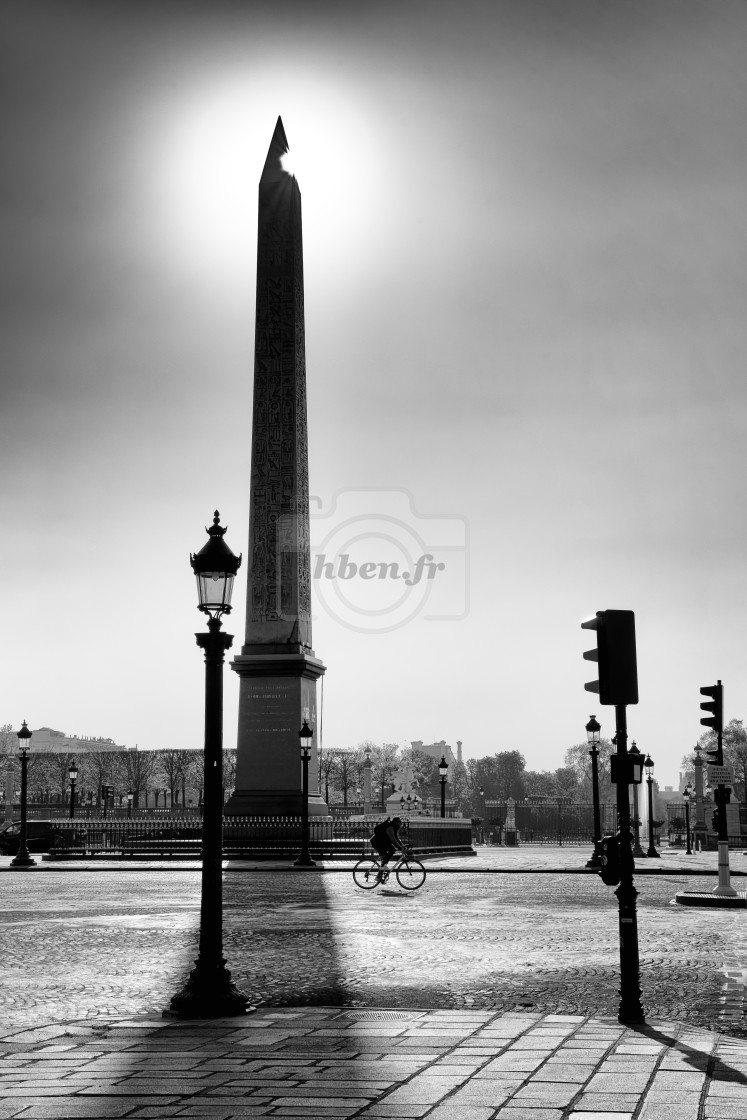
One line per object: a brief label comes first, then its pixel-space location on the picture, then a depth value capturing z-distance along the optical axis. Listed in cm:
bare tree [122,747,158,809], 11000
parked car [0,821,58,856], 4409
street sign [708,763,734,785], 2039
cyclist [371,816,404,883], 2266
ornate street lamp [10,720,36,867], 3331
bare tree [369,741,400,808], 12169
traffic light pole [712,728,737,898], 1956
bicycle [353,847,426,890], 2308
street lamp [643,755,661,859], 3830
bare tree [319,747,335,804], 10688
